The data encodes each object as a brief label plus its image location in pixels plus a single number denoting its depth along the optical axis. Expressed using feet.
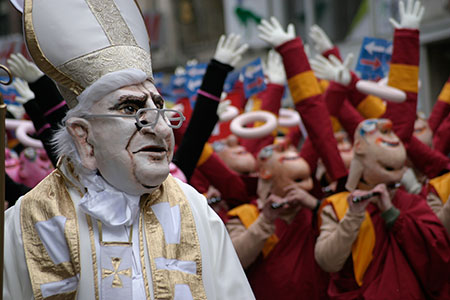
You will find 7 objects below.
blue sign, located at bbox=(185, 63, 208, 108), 42.96
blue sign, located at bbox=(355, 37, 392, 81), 35.24
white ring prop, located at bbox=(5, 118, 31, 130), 31.22
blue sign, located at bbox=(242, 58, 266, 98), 39.45
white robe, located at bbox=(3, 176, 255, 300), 16.65
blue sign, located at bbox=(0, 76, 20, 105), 36.15
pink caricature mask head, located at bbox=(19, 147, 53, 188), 31.30
